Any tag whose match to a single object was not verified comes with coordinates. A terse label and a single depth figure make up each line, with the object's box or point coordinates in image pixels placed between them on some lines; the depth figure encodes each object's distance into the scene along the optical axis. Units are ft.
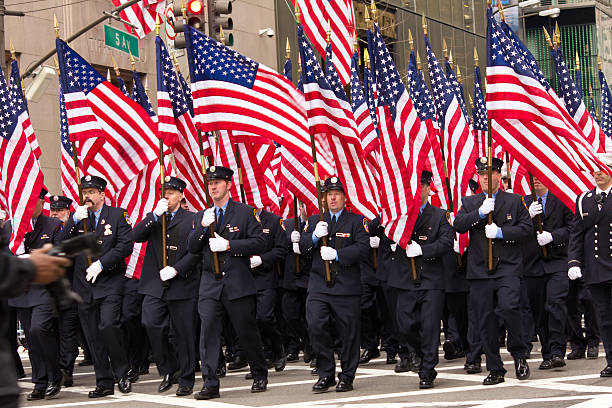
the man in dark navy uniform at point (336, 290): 36.14
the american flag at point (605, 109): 67.51
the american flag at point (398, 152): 38.60
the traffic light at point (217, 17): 53.11
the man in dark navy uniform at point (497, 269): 35.96
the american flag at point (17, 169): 41.50
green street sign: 80.32
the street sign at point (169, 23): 78.07
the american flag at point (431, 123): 47.32
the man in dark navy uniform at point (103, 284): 38.75
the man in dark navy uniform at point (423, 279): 37.19
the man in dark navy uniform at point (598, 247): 35.99
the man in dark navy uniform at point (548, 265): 41.34
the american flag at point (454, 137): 47.73
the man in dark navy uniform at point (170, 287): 37.93
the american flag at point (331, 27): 49.80
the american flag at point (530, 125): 37.86
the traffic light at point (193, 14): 51.75
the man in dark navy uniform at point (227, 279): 36.27
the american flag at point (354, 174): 40.50
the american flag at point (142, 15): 77.56
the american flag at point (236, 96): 39.42
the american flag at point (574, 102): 56.95
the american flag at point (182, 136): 42.86
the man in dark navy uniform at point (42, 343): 38.91
